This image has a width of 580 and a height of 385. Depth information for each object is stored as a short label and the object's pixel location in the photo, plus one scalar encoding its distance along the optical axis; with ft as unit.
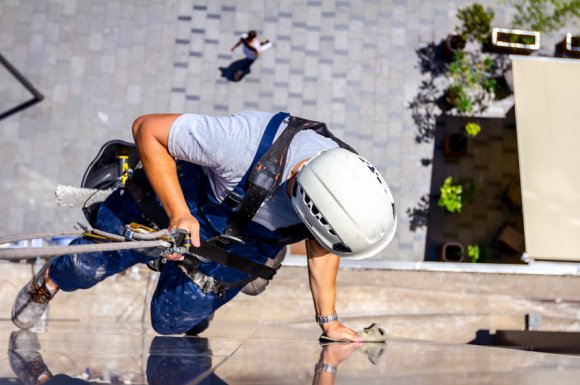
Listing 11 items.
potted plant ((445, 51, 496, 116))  24.95
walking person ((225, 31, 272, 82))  24.79
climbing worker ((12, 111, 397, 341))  11.17
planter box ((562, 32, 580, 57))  25.65
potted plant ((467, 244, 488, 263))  24.14
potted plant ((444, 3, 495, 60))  25.44
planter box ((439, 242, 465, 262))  24.38
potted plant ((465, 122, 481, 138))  24.22
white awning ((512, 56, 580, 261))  21.13
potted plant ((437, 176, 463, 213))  24.39
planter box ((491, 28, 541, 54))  25.43
